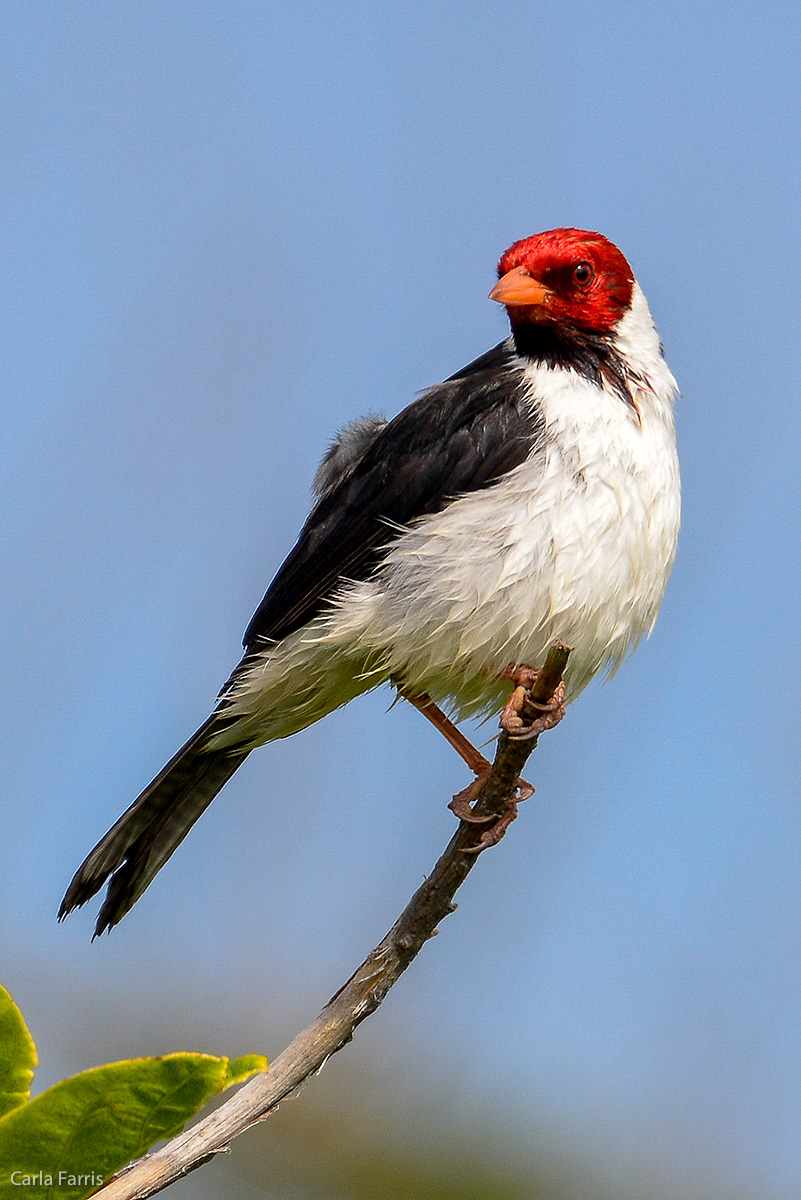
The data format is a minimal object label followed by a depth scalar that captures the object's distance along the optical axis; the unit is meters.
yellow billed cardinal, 3.54
